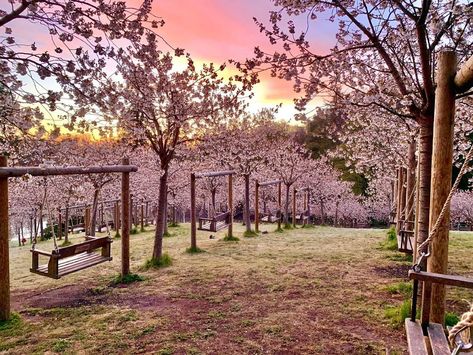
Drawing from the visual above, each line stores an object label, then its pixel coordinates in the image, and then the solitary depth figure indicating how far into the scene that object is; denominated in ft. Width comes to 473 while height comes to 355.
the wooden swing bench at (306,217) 71.82
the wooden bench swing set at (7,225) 18.83
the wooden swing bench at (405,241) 24.25
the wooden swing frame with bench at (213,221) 37.04
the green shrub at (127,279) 26.78
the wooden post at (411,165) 31.42
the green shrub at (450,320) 15.42
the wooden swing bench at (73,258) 22.62
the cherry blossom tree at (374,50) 14.97
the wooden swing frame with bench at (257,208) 54.00
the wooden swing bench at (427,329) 8.10
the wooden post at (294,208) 63.81
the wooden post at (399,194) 32.50
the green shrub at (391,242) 36.13
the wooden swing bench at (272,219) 82.07
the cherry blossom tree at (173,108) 27.16
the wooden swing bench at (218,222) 41.98
